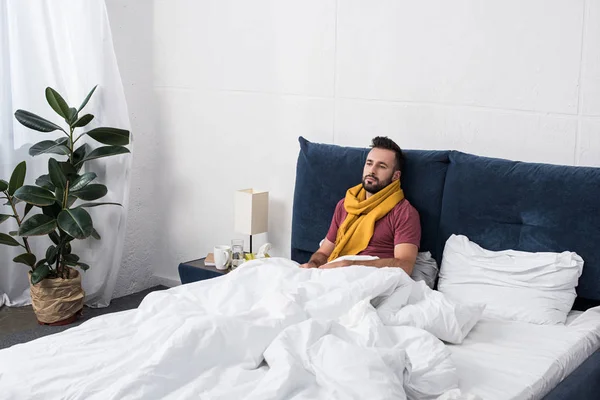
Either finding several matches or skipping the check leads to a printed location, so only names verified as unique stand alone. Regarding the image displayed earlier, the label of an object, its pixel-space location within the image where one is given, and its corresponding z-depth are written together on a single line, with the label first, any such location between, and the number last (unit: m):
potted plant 4.16
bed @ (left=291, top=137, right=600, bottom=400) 2.69
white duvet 2.28
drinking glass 4.23
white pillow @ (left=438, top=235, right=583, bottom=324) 3.17
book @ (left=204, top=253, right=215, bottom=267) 4.32
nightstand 4.18
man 3.59
